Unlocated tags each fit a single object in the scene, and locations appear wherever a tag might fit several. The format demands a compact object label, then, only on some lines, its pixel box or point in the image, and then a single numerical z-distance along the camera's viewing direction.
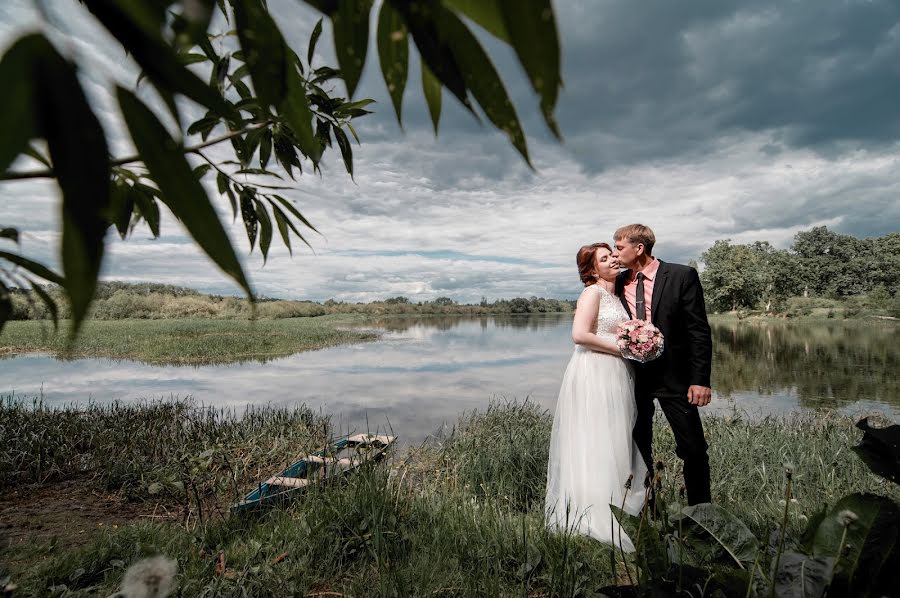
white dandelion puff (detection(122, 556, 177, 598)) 0.61
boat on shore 3.45
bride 3.48
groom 3.50
